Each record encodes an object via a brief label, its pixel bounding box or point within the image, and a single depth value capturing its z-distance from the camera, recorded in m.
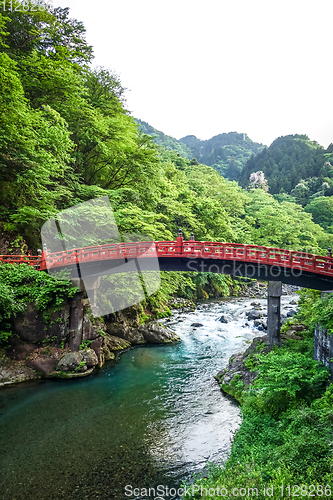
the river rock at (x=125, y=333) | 21.19
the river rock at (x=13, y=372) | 14.65
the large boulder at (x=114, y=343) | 19.76
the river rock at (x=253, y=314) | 26.83
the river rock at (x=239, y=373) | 14.15
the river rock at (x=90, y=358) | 16.47
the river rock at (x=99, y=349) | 17.39
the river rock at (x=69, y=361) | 15.70
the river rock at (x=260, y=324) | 24.42
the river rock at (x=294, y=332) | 16.42
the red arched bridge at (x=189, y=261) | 16.44
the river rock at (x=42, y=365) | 15.55
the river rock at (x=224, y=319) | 26.31
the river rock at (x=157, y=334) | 21.52
